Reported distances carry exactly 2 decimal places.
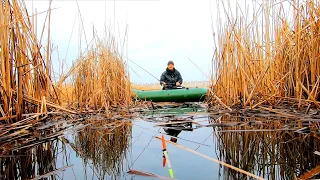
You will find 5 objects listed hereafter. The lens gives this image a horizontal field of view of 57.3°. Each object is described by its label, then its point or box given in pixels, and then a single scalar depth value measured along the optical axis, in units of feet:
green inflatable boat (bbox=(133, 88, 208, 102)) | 21.17
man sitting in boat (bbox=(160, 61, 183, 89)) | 27.04
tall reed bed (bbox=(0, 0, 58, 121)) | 5.23
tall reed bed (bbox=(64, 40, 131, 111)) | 11.20
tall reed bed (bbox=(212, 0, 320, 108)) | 7.27
